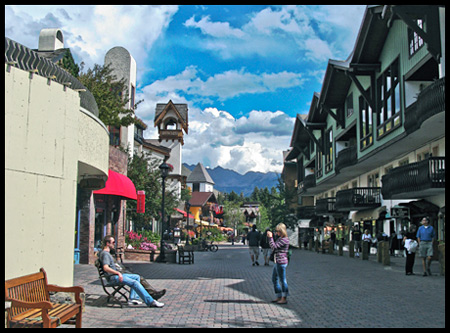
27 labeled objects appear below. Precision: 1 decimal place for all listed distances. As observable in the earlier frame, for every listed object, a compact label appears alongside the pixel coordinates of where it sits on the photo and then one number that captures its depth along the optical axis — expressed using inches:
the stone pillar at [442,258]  658.4
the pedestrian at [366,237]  1182.3
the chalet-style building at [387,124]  842.2
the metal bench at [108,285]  394.3
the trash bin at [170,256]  954.7
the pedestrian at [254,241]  892.1
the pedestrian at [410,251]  669.3
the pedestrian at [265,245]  893.8
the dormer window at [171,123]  2711.6
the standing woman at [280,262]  414.2
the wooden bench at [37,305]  251.3
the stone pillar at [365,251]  1047.6
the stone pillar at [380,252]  886.1
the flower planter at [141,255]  951.0
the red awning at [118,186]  757.3
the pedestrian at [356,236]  1276.9
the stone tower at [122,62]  1157.7
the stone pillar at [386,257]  820.0
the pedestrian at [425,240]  647.1
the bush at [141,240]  1007.0
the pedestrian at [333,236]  1523.1
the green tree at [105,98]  823.7
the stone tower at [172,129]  2551.7
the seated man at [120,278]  386.3
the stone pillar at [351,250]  1165.7
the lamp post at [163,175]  919.7
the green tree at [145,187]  1227.9
